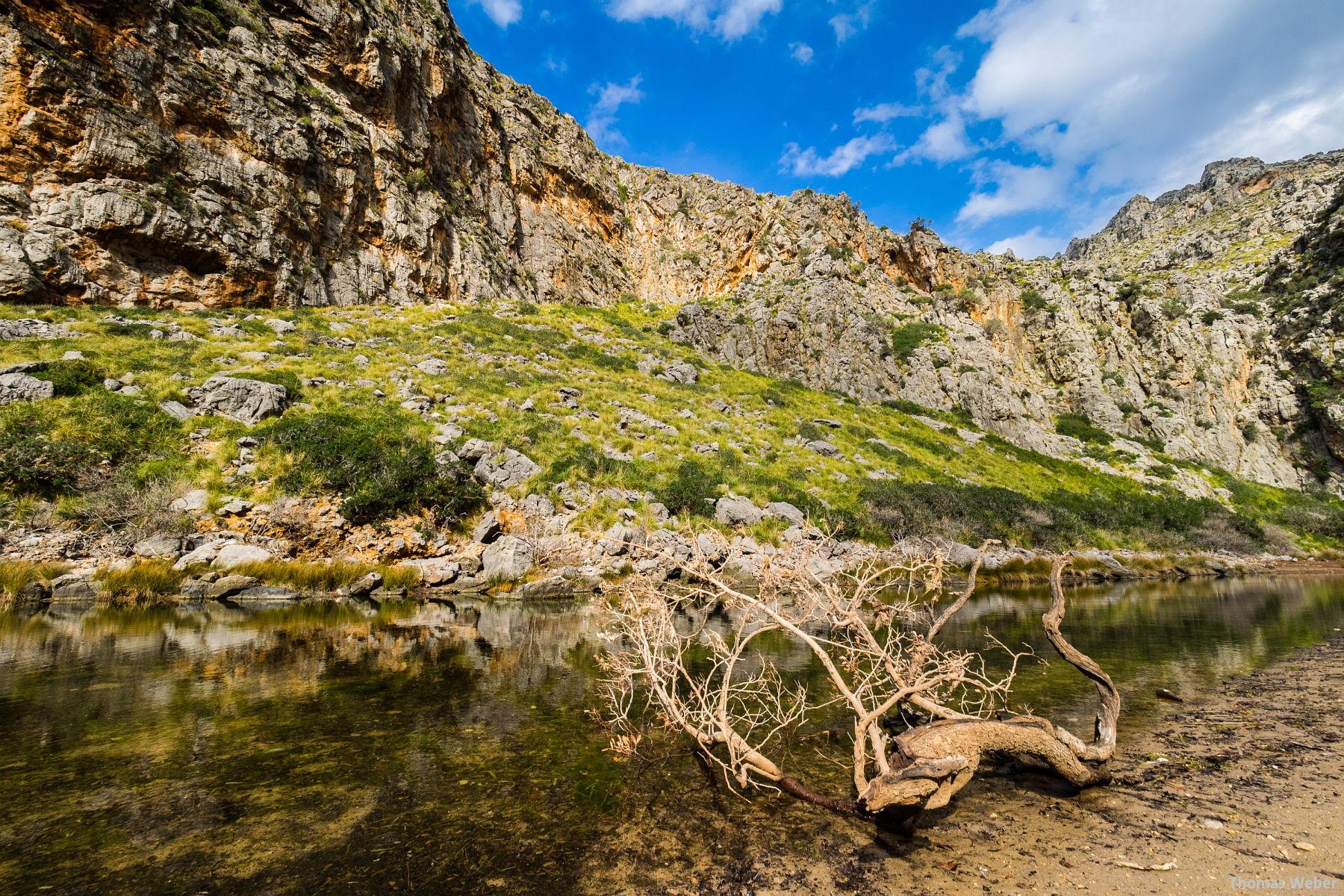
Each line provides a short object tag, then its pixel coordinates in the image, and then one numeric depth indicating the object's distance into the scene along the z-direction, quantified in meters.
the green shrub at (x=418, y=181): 37.88
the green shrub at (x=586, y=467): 18.05
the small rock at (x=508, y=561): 13.97
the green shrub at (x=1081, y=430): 42.09
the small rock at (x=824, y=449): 26.17
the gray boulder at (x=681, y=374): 33.72
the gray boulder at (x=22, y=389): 14.70
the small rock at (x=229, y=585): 11.57
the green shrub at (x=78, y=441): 12.59
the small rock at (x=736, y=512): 17.70
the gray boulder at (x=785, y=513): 18.23
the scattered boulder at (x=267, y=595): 11.63
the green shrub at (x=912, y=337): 44.50
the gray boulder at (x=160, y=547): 11.99
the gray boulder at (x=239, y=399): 17.23
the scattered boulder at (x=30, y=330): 18.52
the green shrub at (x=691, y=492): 17.75
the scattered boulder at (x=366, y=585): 12.59
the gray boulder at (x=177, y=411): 16.17
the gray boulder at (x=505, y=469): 17.11
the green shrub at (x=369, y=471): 14.86
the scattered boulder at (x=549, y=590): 13.34
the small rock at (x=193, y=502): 13.10
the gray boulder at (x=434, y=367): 24.95
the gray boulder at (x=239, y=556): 12.26
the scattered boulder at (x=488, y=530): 15.12
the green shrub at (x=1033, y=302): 50.81
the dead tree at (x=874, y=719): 3.68
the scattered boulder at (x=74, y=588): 10.61
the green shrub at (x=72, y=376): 15.59
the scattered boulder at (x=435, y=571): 13.52
